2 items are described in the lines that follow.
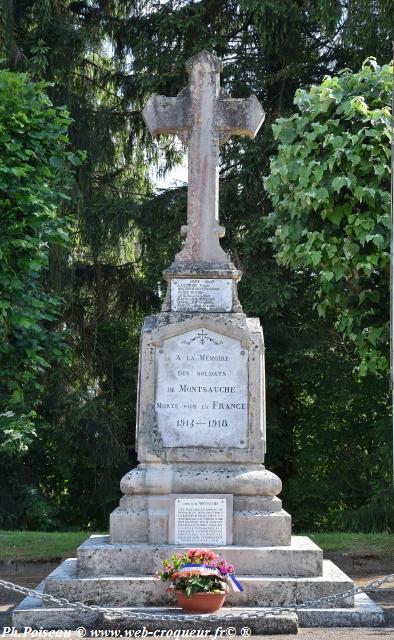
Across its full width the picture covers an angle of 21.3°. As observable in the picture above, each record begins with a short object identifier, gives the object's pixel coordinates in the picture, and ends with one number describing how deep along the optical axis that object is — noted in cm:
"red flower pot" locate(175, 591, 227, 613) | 745
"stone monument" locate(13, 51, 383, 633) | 807
